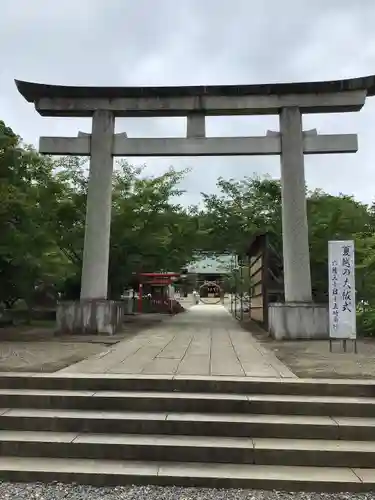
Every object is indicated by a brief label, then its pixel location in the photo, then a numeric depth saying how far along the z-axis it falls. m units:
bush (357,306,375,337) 11.45
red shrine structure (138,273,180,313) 23.98
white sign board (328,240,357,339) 7.70
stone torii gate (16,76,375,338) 10.58
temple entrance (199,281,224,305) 47.28
